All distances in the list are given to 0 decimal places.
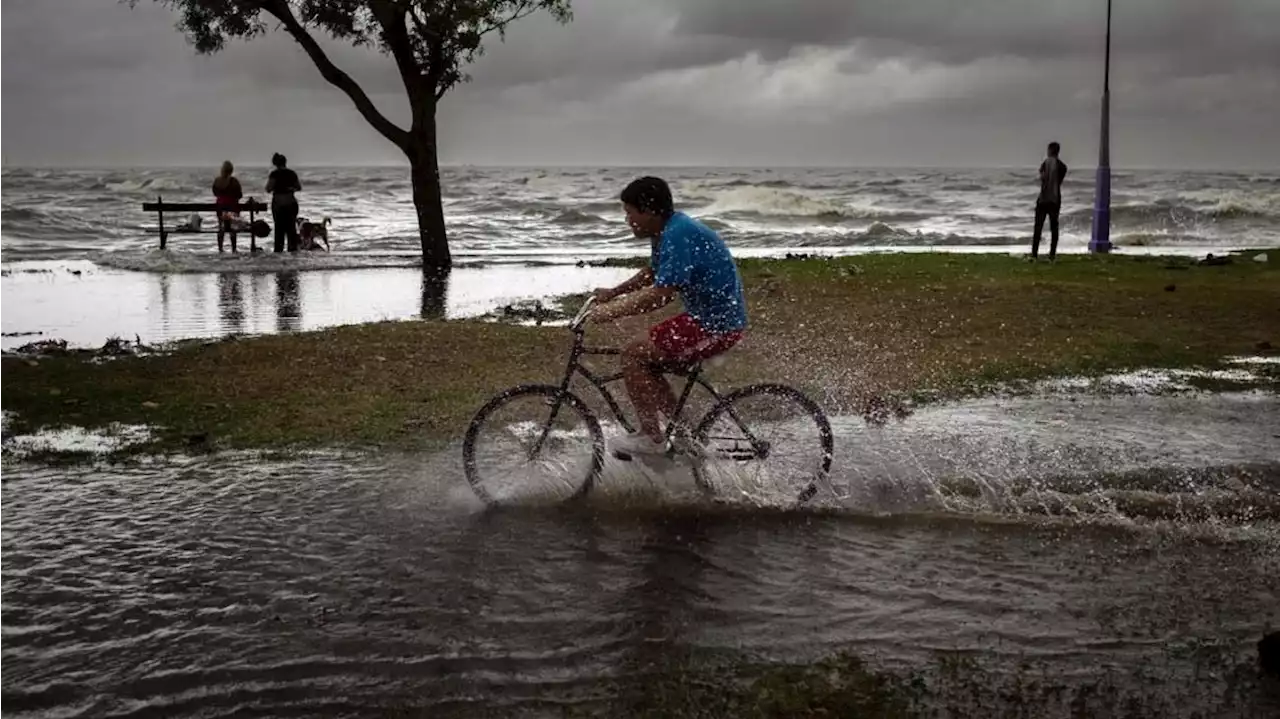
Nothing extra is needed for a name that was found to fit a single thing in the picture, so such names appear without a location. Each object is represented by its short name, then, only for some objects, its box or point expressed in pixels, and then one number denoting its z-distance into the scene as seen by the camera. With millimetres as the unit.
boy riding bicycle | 6168
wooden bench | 25531
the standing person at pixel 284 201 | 23484
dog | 26094
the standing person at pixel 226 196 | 25531
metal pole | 24234
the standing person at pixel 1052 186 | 21062
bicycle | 6625
